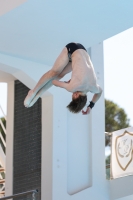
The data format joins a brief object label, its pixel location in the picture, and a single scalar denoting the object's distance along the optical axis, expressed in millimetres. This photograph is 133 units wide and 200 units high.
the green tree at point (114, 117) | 26641
